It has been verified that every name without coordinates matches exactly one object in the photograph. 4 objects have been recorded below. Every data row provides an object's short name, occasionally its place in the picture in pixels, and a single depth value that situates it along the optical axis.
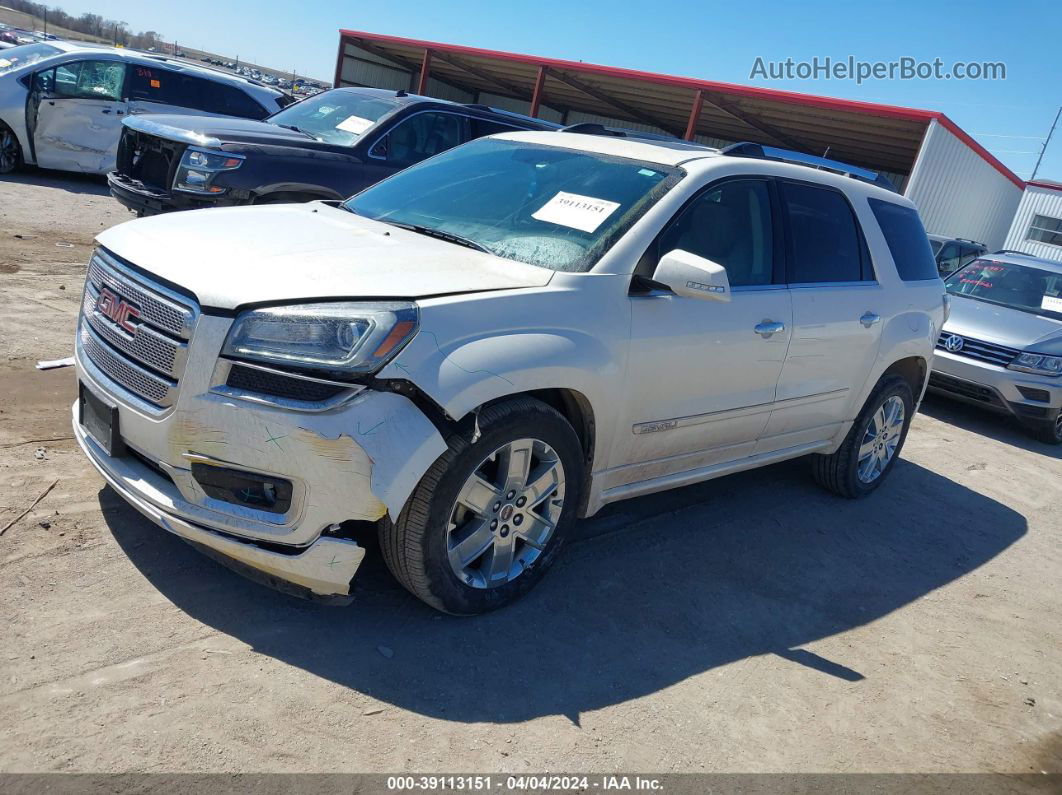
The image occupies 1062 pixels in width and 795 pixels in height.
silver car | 8.35
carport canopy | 17.52
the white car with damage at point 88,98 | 11.32
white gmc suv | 2.93
